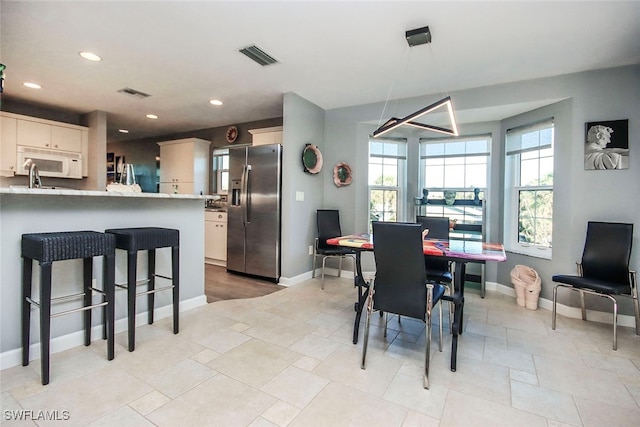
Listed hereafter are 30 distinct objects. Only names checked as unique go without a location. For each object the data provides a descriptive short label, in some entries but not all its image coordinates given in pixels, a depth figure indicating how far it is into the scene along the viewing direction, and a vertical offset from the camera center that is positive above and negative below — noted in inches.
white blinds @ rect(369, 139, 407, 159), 174.9 +35.9
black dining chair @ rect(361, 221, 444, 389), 74.2 -17.2
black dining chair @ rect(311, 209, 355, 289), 153.5 -13.7
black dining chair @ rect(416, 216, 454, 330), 102.5 -19.6
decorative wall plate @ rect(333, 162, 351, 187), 172.6 +19.9
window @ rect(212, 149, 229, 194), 231.0 +29.2
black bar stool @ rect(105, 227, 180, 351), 82.5 -13.5
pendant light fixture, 94.3 +33.3
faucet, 82.1 +8.8
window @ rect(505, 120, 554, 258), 134.3 +10.7
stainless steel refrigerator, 158.9 -1.5
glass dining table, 79.8 -11.8
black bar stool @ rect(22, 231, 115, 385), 66.7 -13.7
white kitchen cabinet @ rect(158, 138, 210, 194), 222.5 +30.5
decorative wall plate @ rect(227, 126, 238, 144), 221.1 +53.8
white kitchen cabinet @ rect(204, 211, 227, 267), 196.2 -19.9
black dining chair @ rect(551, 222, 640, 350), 99.6 -19.2
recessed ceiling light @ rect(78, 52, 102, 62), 114.0 +57.1
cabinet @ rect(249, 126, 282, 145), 181.0 +44.3
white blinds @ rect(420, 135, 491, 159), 159.6 +35.3
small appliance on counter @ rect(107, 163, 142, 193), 92.8 +6.9
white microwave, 171.9 +25.8
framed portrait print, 111.7 +25.7
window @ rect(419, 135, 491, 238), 159.5 +20.9
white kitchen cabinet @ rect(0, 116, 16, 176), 166.7 +32.2
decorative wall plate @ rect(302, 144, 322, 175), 161.3 +27.1
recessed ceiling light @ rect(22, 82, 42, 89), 145.5 +58.2
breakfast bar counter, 73.7 -7.3
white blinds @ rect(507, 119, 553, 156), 133.2 +34.7
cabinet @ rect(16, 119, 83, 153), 172.4 +41.1
